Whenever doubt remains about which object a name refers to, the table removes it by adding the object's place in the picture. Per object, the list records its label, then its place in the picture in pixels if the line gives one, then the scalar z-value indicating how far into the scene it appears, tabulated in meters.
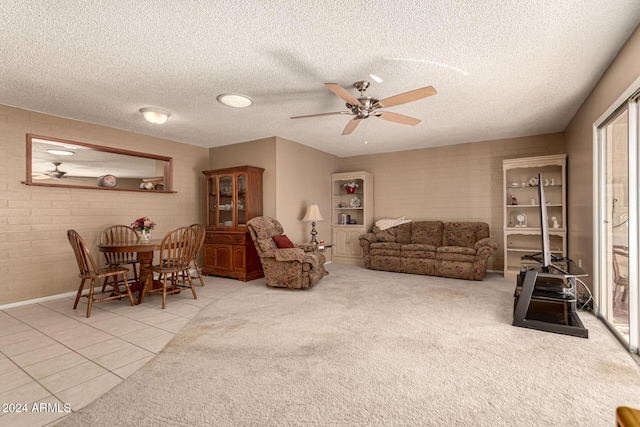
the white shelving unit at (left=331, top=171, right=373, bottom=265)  6.66
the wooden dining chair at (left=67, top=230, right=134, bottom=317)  3.30
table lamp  5.75
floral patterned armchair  4.37
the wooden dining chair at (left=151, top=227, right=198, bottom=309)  3.73
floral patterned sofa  4.98
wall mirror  4.06
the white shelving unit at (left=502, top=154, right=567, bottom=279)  4.85
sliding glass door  2.40
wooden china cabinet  5.14
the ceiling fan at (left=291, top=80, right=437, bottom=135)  2.69
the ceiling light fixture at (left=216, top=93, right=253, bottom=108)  3.45
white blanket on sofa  6.37
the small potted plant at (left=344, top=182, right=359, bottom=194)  6.87
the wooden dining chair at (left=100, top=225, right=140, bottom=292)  4.16
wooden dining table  3.55
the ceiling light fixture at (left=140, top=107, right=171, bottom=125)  3.89
